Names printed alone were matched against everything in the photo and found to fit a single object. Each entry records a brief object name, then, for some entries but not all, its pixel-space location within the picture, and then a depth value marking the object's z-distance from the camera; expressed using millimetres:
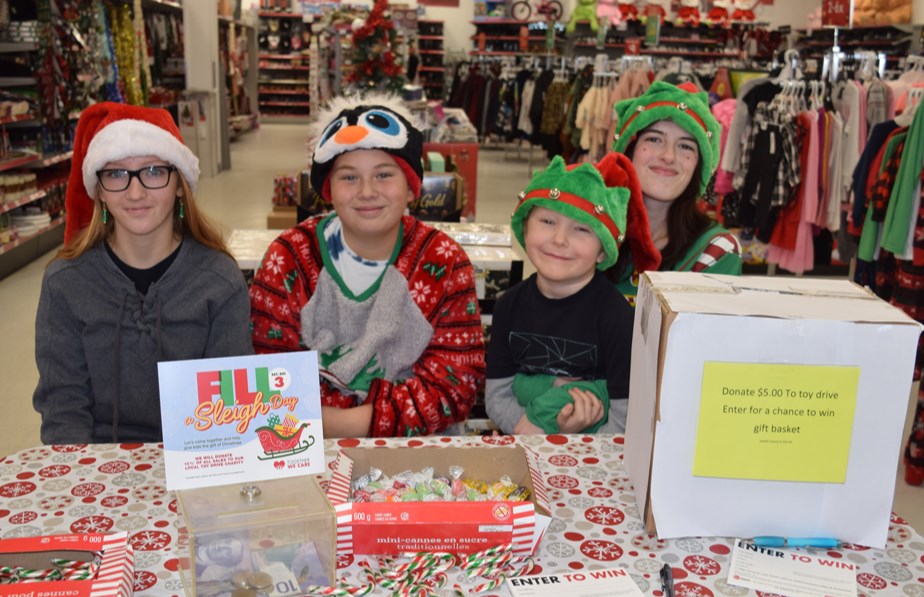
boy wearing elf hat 1714
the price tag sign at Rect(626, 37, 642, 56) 9468
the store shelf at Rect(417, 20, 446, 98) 15930
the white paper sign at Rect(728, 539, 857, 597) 1053
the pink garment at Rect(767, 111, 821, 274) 4980
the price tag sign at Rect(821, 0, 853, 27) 6309
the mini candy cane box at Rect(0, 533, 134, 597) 971
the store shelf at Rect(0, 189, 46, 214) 5277
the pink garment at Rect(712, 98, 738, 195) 5734
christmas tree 5797
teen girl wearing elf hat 2160
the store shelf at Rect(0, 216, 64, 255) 5304
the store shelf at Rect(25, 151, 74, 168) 5863
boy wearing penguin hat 1910
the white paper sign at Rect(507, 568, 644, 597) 1021
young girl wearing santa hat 1748
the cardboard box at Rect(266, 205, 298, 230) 5117
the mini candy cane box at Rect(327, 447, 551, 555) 1074
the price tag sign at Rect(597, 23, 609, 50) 9934
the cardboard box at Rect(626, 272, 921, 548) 1070
